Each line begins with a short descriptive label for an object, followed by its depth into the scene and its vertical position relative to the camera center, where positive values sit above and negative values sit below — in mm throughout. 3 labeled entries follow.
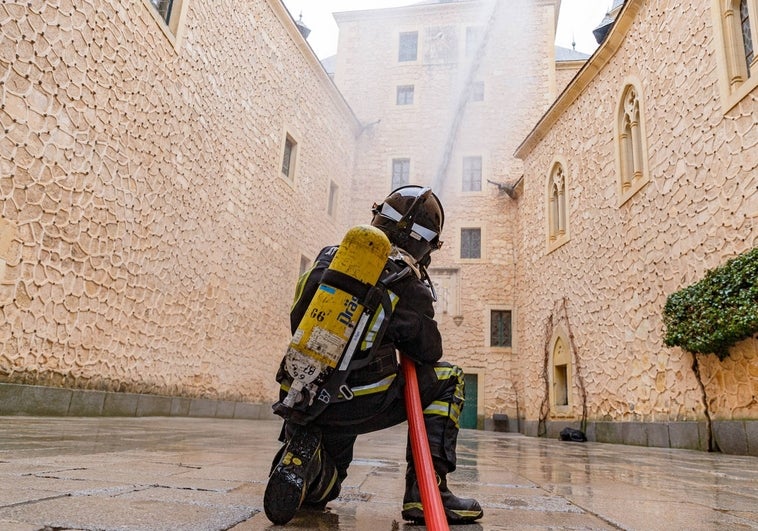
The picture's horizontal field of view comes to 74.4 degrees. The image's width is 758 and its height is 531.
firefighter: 1506 -29
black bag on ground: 8680 -569
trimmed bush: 4875 +1045
